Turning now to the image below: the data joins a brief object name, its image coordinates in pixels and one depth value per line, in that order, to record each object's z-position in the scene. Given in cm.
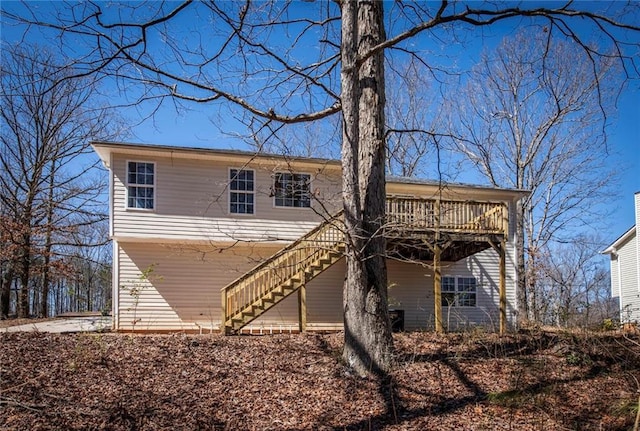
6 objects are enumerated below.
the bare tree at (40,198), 2177
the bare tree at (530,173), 2359
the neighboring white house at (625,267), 2755
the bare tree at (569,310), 1147
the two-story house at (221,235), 1438
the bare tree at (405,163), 2582
